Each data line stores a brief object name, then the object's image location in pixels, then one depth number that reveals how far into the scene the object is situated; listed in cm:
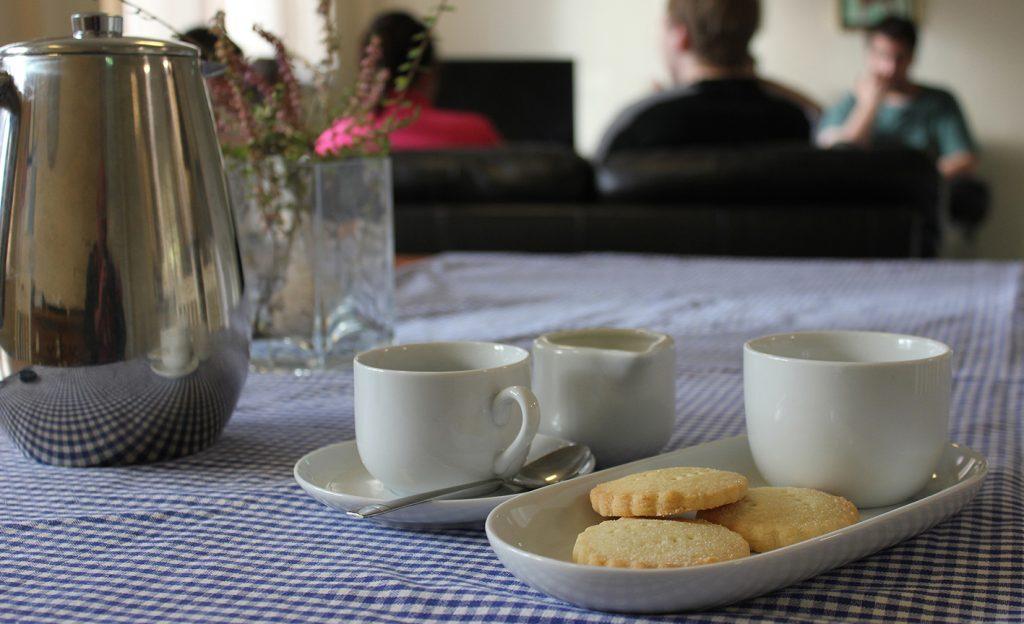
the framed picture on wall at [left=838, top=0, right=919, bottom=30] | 527
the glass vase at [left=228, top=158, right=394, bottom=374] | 86
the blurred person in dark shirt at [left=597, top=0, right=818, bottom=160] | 278
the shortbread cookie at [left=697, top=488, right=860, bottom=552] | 43
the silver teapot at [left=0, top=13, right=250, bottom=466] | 58
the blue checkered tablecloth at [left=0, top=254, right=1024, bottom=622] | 42
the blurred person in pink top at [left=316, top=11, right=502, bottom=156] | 255
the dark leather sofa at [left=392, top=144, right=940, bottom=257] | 198
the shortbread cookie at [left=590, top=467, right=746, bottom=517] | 44
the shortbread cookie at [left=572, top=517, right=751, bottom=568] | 40
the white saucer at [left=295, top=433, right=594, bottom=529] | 50
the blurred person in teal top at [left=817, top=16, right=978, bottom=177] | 483
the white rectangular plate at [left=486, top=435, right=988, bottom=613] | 39
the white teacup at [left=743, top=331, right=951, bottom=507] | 49
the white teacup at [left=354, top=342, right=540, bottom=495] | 51
